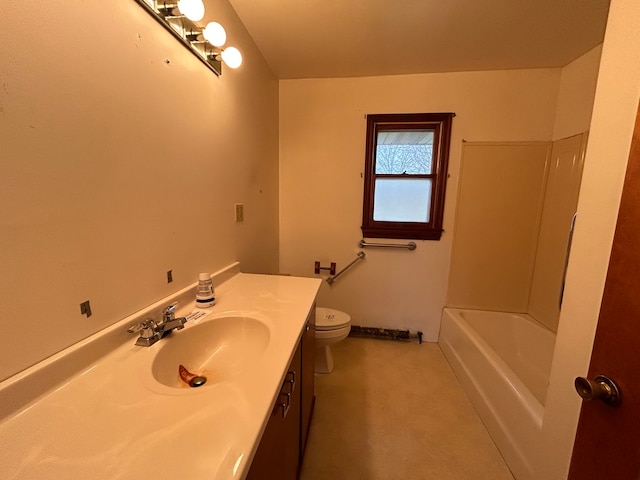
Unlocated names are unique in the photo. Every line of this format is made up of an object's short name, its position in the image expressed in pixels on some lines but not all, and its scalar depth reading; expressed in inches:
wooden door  19.9
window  84.3
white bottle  43.3
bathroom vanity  17.8
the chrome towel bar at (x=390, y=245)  89.0
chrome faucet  31.8
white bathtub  48.5
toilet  70.3
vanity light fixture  35.2
